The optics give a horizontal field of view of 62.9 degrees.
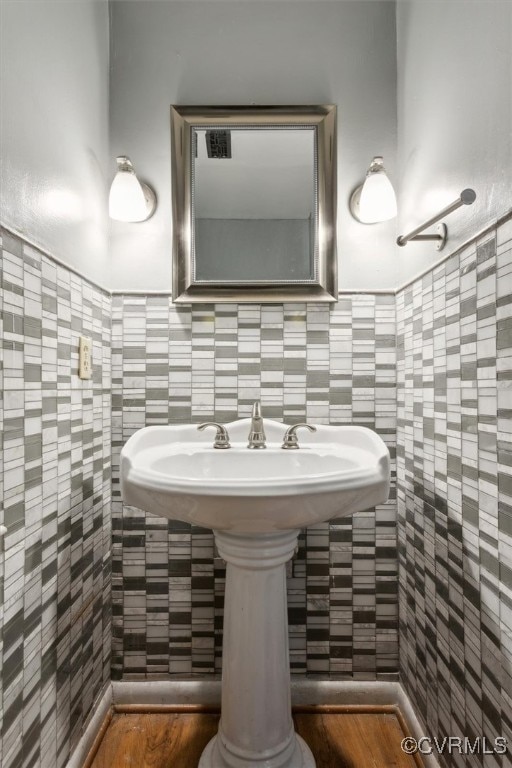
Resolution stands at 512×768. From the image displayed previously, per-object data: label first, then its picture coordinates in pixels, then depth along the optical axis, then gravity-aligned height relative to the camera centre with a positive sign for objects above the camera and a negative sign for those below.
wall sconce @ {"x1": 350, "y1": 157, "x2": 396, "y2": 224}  1.19 +0.53
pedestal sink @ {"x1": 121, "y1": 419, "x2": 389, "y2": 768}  0.72 -0.23
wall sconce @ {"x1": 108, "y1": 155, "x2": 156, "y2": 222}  1.19 +0.54
